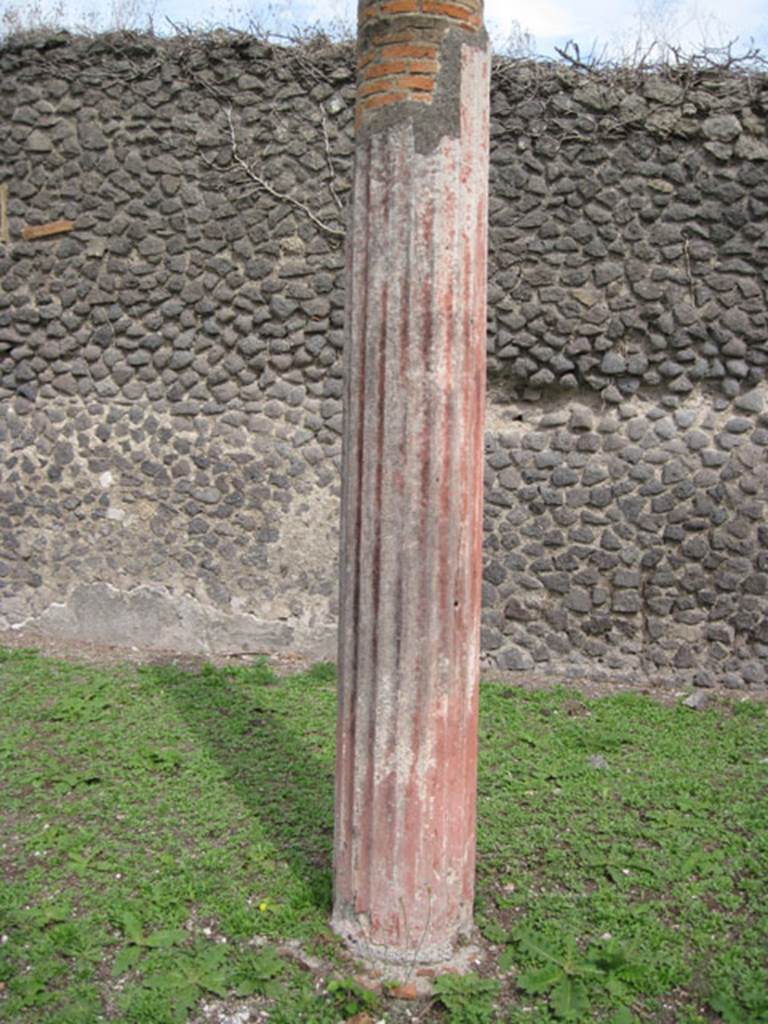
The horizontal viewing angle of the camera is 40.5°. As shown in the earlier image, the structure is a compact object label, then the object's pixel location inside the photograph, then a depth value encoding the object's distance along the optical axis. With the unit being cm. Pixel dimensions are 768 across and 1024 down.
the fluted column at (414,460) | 306
